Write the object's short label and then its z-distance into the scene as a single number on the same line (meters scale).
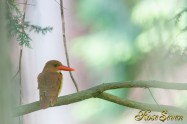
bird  9.69
